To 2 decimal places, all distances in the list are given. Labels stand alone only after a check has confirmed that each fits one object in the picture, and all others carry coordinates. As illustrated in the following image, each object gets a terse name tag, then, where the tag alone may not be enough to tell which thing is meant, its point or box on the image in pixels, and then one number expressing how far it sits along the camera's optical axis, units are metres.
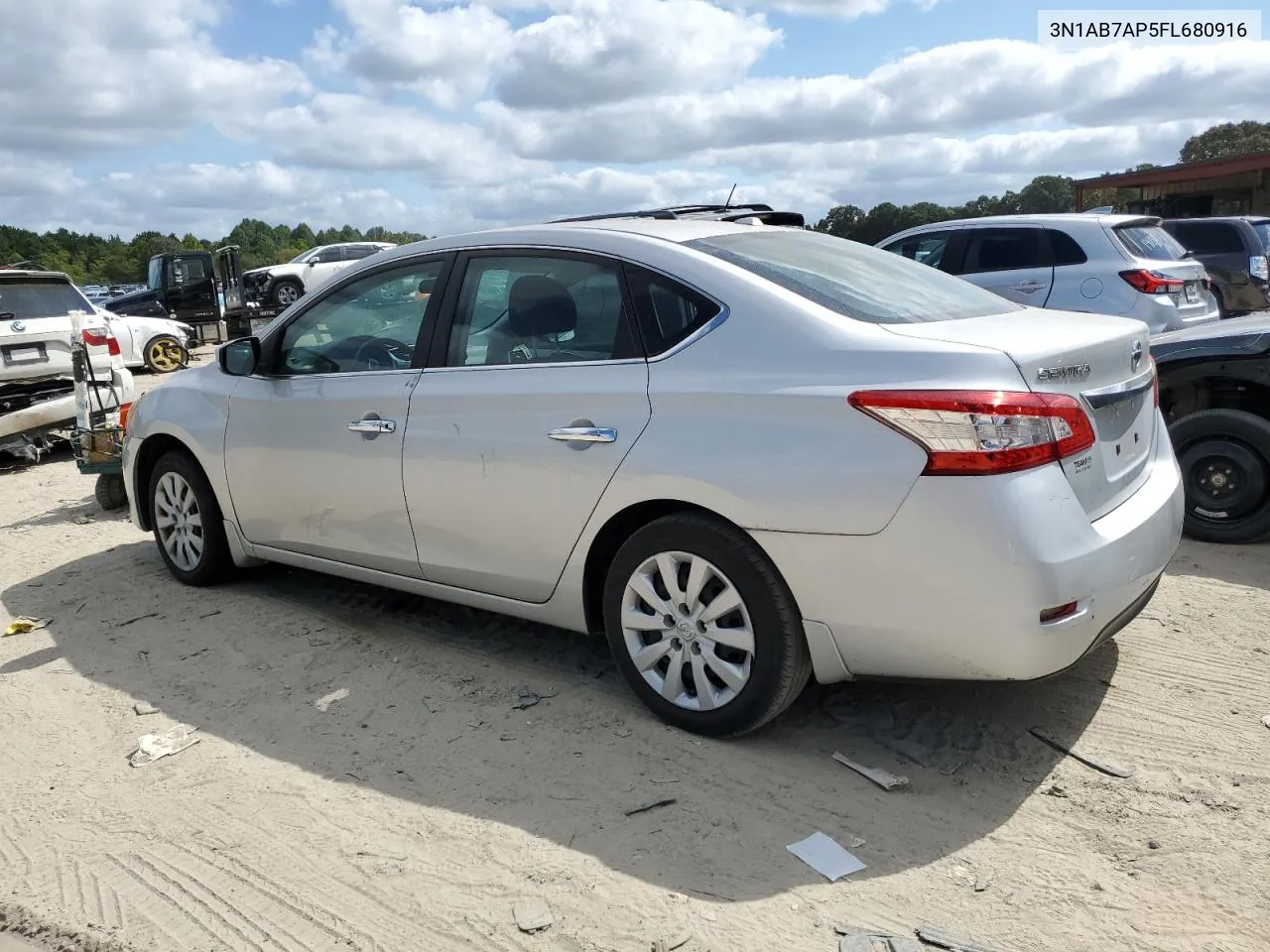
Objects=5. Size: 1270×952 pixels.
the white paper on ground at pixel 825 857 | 2.82
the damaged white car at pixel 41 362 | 9.02
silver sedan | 2.91
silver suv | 8.47
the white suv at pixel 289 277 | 25.50
